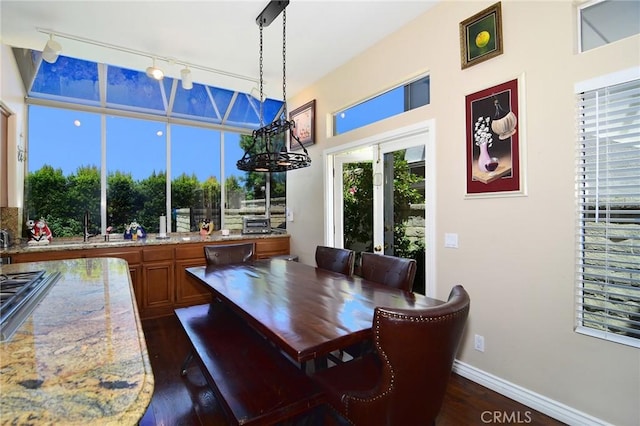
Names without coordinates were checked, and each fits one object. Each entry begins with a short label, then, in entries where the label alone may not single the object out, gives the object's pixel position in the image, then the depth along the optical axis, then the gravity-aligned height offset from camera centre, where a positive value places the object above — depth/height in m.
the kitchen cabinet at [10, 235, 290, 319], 3.61 -0.70
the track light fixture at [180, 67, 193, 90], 3.32 +1.48
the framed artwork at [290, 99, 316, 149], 4.26 +1.30
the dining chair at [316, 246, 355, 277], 2.75 -0.44
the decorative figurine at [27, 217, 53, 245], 3.56 -0.22
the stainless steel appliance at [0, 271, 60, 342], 1.04 -0.35
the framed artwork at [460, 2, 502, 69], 2.21 +1.32
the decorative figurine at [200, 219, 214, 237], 4.66 -0.23
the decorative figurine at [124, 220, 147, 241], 4.14 -0.26
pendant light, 2.27 +0.42
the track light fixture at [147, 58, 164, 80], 3.11 +1.43
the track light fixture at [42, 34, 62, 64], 2.77 +1.47
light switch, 2.53 -0.23
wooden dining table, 1.34 -0.52
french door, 2.92 +0.15
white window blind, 1.70 +0.00
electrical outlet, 2.34 -1.00
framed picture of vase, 2.13 +0.52
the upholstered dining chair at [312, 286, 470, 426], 1.17 -0.61
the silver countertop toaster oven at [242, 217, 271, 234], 4.82 -0.19
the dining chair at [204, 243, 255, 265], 3.12 -0.42
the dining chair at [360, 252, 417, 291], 2.20 -0.44
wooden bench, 1.34 -0.83
